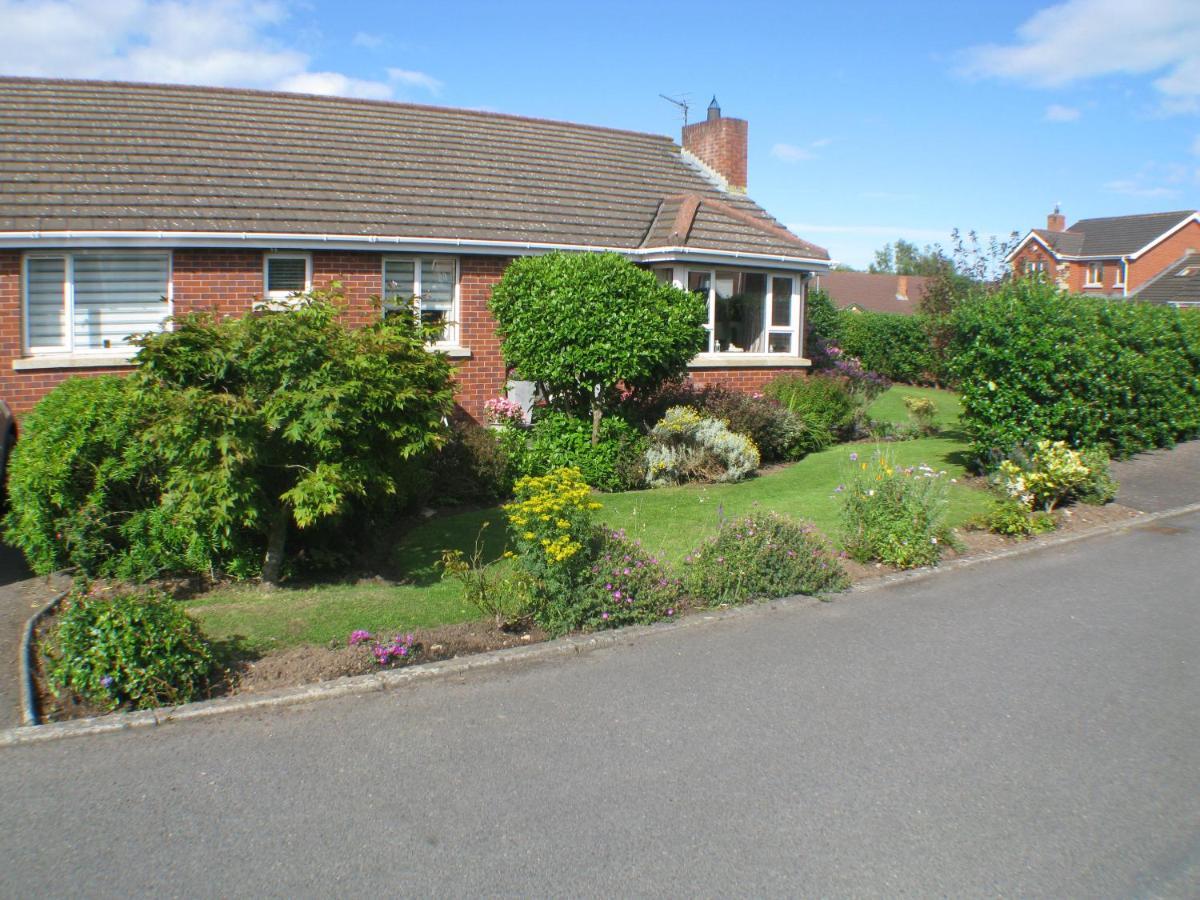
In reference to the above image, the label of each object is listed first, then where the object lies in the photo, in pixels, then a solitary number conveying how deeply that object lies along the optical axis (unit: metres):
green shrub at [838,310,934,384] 30.52
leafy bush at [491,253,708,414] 12.27
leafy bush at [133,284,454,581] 7.32
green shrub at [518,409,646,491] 12.90
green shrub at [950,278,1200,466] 13.13
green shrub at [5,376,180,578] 8.10
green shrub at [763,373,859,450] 16.30
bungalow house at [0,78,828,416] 12.78
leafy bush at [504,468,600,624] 7.44
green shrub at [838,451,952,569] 9.38
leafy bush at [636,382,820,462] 14.39
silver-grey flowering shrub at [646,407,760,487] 13.27
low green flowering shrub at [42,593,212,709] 5.84
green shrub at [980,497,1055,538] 10.68
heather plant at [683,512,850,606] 8.20
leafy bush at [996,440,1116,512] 11.25
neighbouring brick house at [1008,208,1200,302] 54.53
